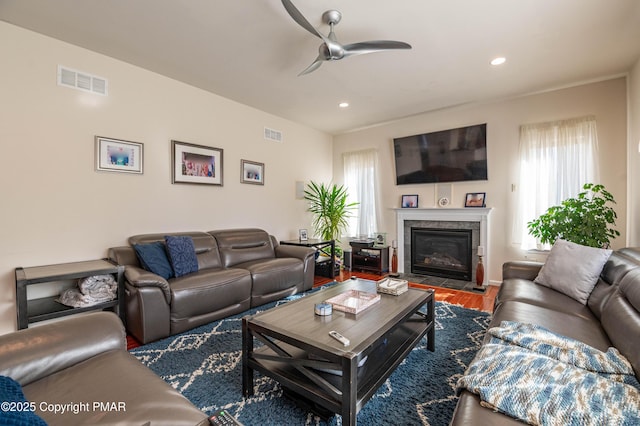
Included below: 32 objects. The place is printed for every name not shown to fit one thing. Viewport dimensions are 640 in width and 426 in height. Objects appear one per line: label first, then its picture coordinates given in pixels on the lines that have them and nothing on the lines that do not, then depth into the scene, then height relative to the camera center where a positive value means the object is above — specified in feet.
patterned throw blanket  3.06 -2.18
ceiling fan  7.43 +4.49
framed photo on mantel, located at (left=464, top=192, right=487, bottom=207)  14.06 +0.64
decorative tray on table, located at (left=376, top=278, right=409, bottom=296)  7.47 -2.05
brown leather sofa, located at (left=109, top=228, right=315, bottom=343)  7.88 -2.28
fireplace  14.55 -2.20
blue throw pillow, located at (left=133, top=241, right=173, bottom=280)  8.99 -1.52
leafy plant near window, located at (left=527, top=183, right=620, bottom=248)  9.29 -0.38
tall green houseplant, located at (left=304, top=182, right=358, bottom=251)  16.94 +0.20
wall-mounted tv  14.08 +3.01
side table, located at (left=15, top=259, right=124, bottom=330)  6.79 -1.84
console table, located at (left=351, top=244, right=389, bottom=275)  16.26 -2.77
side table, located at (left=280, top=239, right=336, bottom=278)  15.06 -1.77
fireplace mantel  13.76 -0.27
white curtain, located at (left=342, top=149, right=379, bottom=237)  17.71 +1.56
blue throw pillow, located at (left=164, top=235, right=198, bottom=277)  9.46 -1.46
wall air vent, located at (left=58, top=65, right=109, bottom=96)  8.75 +4.29
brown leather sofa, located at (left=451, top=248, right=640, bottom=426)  3.51 -2.19
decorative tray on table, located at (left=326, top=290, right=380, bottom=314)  6.31 -2.15
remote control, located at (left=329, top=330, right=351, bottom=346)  4.78 -2.21
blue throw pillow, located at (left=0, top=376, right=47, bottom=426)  2.15 -1.68
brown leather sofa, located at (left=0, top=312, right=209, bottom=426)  3.11 -2.22
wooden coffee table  4.44 -2.57
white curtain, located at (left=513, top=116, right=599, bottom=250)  11.55 +1.99
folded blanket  7.93 -2.30
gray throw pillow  7.10 -1.55
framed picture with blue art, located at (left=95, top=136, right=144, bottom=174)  9.51 +2.03
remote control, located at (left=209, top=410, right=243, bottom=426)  2.82 -2.12
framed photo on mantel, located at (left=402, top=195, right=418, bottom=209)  16.16 +0.63
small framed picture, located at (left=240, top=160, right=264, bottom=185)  14.11 +2.08
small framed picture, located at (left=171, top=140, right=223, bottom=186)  11.51 +2.13
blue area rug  5.14 -3.68
